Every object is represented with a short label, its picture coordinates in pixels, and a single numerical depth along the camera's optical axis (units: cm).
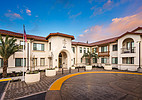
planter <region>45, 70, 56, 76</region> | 1115
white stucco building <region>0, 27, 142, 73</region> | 1433
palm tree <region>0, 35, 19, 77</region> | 1027
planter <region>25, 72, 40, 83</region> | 795
